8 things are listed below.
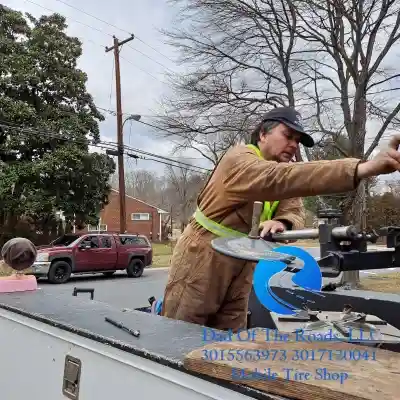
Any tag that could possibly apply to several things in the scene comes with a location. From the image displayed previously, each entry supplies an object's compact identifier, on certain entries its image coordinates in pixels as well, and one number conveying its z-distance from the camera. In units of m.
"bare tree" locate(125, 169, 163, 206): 76.12
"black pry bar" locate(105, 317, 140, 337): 1.58
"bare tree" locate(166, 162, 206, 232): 50.50
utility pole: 23.44
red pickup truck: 16.61
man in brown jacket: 2.03
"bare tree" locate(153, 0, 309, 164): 12.21
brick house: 53.09
